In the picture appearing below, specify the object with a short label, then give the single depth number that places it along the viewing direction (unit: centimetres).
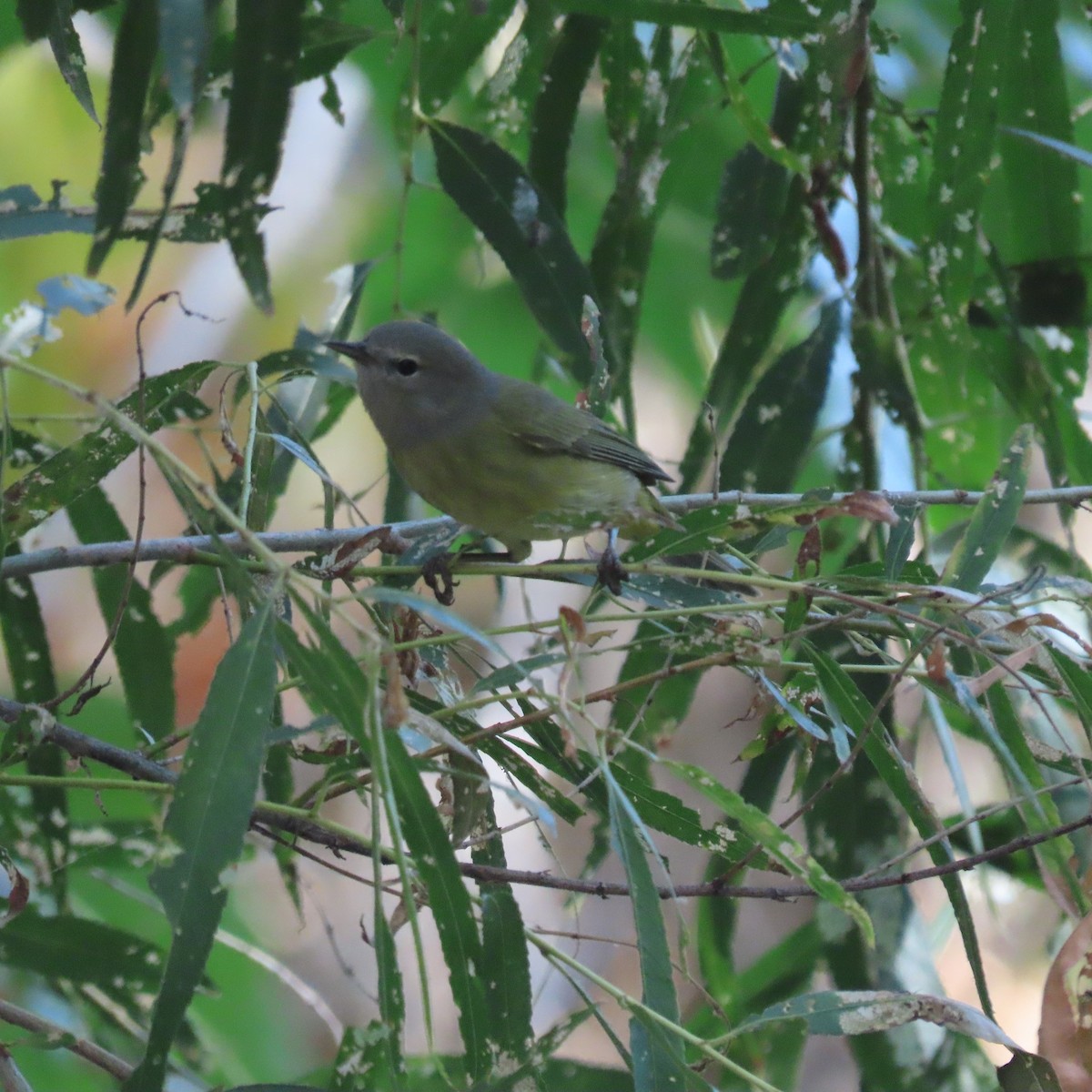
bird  723
